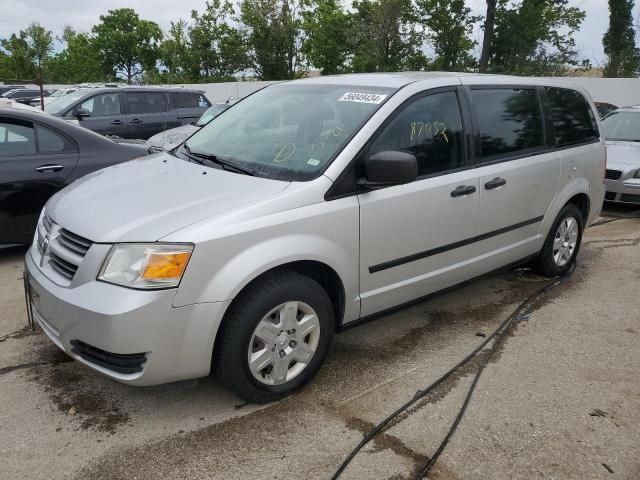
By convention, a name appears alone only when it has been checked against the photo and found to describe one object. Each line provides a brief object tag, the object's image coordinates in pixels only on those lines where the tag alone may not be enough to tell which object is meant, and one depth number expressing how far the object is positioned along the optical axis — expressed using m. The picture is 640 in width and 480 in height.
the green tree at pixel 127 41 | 58.91
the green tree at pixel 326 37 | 41.00
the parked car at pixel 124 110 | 11.05
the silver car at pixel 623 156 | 7.63
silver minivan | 2.70
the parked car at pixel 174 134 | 8.70
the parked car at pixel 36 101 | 16.27
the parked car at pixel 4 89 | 27.11
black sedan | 5.06
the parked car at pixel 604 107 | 15.50
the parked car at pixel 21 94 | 24.28
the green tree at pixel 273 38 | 42.41
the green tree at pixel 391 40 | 34.34
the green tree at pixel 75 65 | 51.72
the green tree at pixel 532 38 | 32.28
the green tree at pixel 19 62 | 46.41
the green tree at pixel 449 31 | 34.00
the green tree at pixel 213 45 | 45.12
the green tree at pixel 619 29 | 37.14
